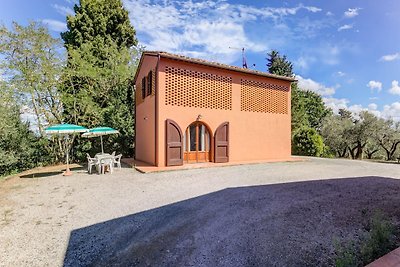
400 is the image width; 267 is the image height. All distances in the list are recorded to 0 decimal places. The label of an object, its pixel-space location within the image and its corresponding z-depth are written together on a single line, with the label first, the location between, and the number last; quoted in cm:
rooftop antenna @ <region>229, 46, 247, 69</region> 2153
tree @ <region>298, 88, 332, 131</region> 3816
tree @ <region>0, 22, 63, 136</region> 1427
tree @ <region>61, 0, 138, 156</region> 1673
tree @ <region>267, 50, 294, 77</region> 3192
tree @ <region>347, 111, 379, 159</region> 2386
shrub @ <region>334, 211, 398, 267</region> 310
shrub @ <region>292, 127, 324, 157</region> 2103
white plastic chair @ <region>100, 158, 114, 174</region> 1102
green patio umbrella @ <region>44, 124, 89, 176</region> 1002
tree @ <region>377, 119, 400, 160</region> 2397
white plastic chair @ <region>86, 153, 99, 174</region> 1127
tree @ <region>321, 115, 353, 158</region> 2567
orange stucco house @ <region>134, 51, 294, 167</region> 1209
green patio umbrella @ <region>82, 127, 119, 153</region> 1228
